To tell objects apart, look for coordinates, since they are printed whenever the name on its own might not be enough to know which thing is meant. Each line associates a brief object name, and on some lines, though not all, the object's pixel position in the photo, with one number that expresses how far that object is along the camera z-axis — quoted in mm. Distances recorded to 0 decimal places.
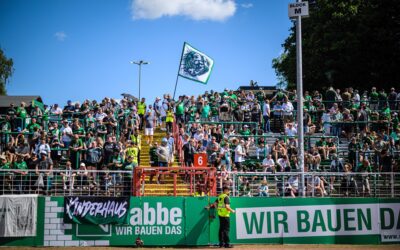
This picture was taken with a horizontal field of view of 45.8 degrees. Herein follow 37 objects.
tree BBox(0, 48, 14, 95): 68500
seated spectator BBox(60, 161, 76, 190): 15070
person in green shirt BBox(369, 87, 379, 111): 25859
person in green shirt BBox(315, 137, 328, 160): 20734
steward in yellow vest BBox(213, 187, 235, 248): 14742
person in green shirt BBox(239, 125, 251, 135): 22555
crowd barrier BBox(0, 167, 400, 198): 15289
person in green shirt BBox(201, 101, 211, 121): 24828
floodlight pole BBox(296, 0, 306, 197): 15633
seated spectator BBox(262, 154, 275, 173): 18897
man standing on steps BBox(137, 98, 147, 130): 24797
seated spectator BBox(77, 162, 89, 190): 15312
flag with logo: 22719
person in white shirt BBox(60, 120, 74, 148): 20375
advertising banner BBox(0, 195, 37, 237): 14664
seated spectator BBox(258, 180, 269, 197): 16516
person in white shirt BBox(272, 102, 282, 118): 24516
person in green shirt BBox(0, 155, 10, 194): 14945
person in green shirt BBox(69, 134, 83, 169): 19078
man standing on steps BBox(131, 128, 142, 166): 21025
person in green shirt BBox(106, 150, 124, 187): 15594
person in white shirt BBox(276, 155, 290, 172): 19188
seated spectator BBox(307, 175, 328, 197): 16406
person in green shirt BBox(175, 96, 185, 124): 24047
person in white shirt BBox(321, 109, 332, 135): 23391
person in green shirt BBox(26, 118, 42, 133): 21094
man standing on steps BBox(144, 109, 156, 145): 22750
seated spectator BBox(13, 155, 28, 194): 14875
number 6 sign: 18031
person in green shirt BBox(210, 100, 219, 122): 25109
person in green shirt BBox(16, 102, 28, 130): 22531
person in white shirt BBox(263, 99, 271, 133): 24047
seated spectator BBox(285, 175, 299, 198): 16680
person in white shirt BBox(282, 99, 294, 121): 24516
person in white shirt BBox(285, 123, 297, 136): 22922
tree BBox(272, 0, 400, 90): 38188
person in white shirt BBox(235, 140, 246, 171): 20250
